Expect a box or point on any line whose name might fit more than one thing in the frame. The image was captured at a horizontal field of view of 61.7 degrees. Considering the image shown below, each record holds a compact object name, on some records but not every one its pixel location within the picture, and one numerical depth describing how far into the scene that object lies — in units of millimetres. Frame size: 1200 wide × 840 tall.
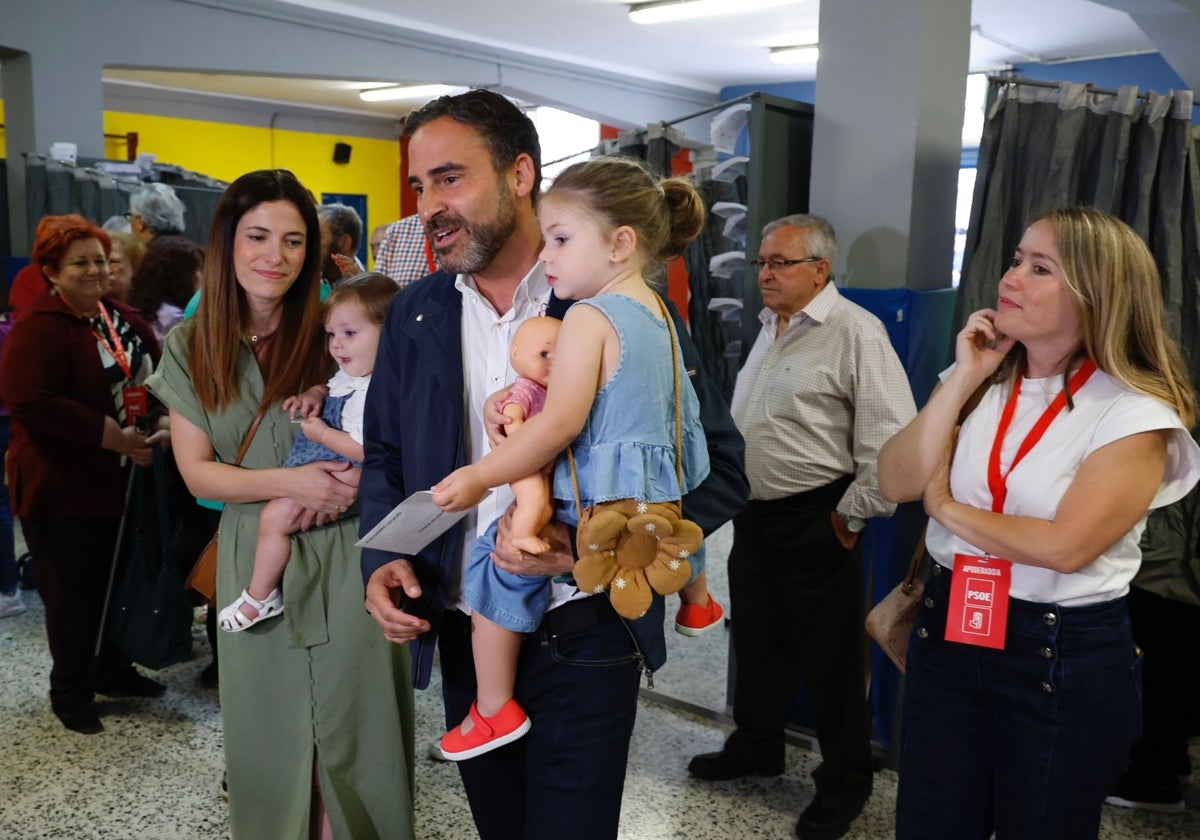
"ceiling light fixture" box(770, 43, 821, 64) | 10383
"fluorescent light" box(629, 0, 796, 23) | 8406
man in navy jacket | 1578
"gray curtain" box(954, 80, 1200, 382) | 2914
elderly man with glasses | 2877
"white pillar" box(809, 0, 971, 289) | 3115
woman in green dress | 2227
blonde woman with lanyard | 1747
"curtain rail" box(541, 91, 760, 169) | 3224
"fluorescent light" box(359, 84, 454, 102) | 12905
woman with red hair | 3416
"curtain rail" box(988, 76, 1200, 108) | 2939
